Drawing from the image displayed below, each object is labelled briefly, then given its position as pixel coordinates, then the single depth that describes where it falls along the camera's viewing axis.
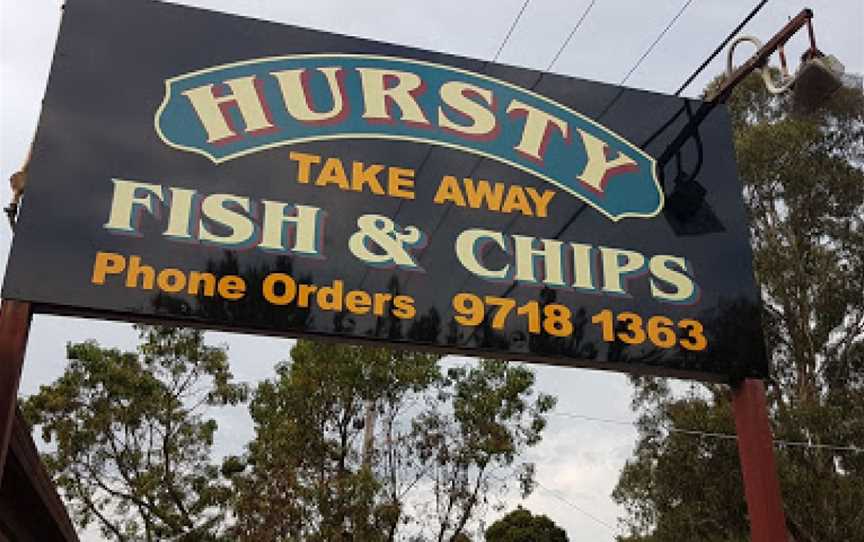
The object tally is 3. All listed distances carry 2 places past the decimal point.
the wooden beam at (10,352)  4.66
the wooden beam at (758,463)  5.61
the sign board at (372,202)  5.38
